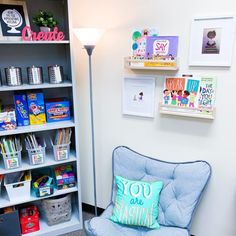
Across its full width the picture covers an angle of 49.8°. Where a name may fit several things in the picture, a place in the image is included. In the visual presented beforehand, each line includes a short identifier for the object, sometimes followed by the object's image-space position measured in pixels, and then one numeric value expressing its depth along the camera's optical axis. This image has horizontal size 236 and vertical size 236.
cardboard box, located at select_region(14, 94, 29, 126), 1.86
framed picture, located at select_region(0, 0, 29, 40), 1.71
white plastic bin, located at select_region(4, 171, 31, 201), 1.93
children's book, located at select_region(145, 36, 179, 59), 1.70
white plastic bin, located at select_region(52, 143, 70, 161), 1.99
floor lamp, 1.69
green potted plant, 1.77
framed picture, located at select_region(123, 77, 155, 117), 1.87
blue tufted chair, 1.72
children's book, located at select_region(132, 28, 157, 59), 1.77
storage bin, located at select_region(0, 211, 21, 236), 1.94
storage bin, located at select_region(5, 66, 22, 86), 1.76
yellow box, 1.90
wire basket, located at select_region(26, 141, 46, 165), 1.92
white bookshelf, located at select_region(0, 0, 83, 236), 1.88
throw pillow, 1.77
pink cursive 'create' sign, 1.72
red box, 2.07
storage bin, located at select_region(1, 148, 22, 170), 1.85
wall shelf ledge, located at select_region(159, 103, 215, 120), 1.67
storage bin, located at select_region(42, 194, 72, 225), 2.10
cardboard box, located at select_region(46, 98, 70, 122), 1.97
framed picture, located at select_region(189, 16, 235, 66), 1.54
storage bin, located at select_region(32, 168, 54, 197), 2.00
